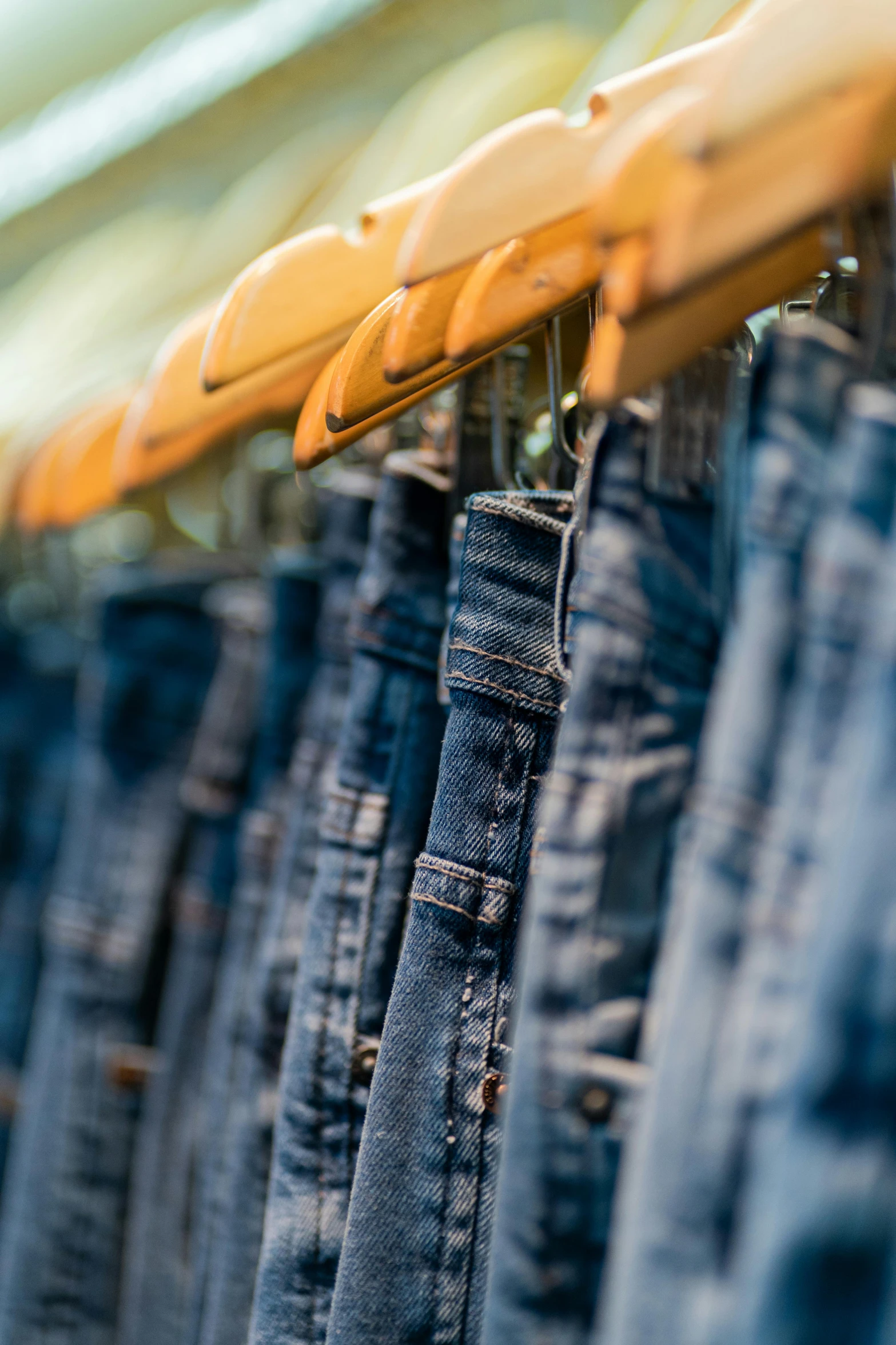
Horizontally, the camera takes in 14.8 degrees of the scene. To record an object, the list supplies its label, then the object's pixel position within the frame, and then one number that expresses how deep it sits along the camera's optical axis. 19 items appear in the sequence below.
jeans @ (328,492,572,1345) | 0.69
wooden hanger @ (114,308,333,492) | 0.75
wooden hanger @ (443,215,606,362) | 0.67
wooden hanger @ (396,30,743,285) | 0.66
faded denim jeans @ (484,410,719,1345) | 0.64
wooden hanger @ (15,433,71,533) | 0.84
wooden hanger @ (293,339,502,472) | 0.70
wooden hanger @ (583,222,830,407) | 0.62
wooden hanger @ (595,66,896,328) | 0.62
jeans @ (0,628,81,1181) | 0.91
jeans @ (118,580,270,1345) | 0.80
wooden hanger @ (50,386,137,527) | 0.82
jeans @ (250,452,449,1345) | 0.72
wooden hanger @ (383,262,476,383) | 0.67
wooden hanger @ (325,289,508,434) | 0.69
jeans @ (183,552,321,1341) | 0.78
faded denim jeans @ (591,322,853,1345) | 0.62
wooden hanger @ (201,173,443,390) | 0.72
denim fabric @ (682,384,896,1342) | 0.61
